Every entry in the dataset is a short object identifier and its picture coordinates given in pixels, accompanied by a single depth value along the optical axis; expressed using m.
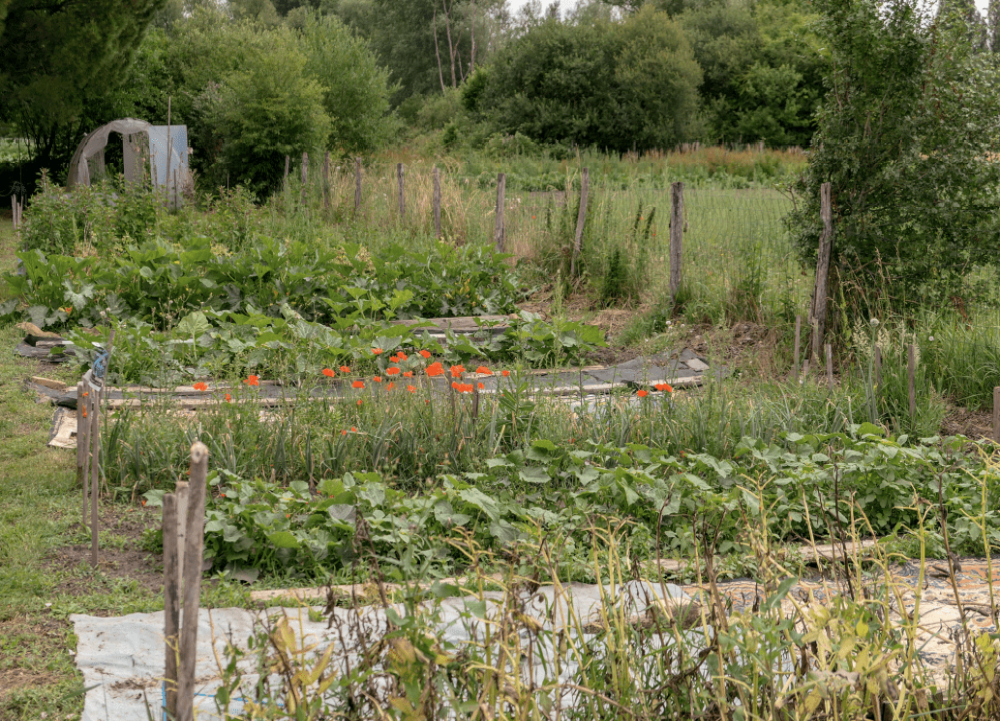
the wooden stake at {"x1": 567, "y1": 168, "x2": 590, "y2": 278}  10.01
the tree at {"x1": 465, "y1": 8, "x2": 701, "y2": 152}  25.47
